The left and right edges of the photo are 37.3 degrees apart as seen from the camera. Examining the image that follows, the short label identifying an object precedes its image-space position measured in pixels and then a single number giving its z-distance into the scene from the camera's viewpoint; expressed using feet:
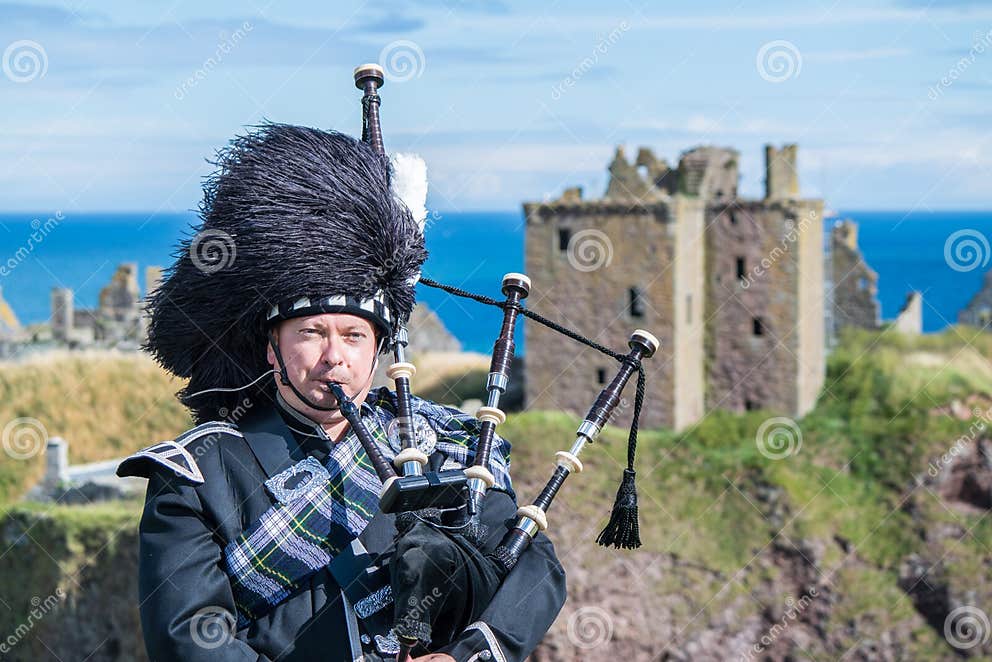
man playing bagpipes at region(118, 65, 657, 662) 18.63
